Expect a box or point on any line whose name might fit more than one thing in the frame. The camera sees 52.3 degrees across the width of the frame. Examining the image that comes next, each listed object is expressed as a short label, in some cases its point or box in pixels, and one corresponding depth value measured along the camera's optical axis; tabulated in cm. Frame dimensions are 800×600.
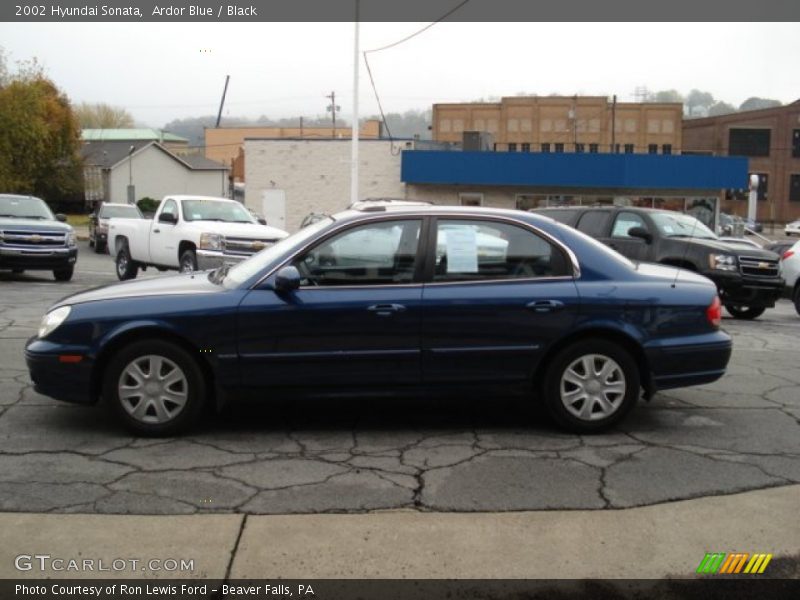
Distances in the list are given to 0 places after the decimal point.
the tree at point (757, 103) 7690
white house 5969
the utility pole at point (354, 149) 2720
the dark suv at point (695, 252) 1229
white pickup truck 1378
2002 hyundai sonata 536
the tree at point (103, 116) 9788
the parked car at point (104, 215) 2887
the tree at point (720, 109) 7802
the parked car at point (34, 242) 1563
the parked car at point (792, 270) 1419
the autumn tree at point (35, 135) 4222
